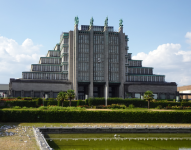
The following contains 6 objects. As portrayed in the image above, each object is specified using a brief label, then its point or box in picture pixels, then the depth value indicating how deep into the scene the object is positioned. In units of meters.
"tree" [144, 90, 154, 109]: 58.72
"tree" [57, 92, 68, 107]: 56.33
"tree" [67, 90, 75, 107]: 58.19
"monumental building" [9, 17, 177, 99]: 102.31
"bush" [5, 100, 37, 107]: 54.47
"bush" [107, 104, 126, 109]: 55.81
